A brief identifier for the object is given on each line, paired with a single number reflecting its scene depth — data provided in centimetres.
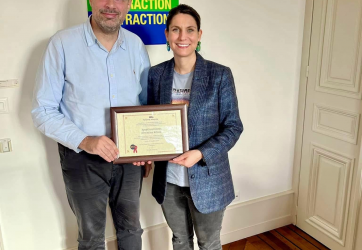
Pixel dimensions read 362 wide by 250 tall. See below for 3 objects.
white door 201
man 142
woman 141
